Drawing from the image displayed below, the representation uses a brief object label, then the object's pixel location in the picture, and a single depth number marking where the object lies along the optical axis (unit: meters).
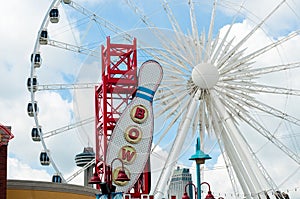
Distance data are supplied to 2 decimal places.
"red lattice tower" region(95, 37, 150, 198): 33.84
